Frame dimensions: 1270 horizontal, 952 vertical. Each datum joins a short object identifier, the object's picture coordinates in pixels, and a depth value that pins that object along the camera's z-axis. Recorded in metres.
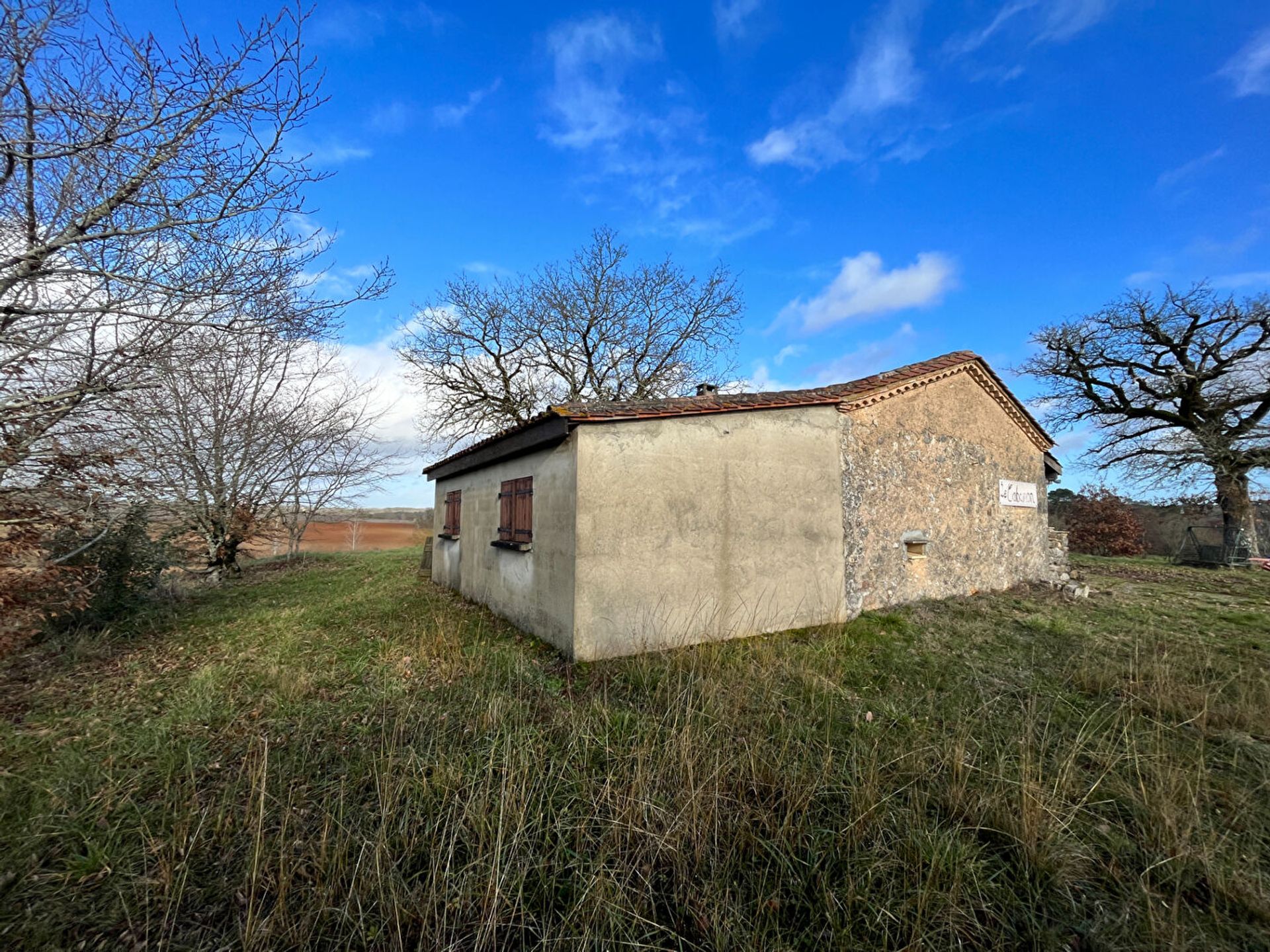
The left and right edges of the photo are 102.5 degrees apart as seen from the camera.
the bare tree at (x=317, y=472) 14.88
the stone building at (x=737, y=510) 6.14
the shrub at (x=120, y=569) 7.12
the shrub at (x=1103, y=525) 20.66
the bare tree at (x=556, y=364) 18.53
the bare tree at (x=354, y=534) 27.60
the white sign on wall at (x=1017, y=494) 10.28
